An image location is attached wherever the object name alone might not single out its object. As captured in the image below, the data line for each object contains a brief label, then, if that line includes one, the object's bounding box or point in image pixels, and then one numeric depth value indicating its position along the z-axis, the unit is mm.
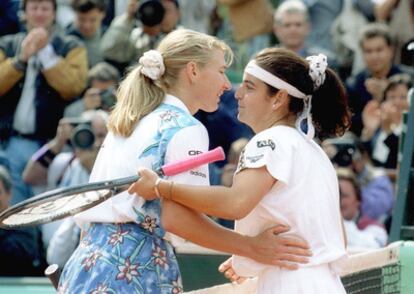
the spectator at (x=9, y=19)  21344
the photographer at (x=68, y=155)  18453
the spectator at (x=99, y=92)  19797
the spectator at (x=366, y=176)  18484
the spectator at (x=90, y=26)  21141
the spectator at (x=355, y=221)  17562
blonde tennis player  9195
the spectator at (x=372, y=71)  20250
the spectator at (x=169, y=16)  20406
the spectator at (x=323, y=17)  21687
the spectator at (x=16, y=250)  18078
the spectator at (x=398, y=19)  21109
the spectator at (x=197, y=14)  21453
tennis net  11242
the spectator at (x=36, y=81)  19875
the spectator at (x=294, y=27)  20516
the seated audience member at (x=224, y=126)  19656
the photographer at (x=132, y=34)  20328
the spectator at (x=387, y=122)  19391
